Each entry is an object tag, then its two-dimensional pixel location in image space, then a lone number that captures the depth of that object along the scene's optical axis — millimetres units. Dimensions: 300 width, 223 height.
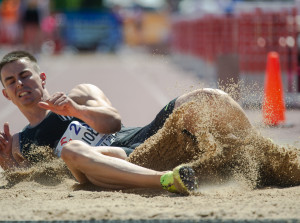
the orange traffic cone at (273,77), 19797
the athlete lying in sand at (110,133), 10508
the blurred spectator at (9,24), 77375
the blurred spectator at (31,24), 74000
